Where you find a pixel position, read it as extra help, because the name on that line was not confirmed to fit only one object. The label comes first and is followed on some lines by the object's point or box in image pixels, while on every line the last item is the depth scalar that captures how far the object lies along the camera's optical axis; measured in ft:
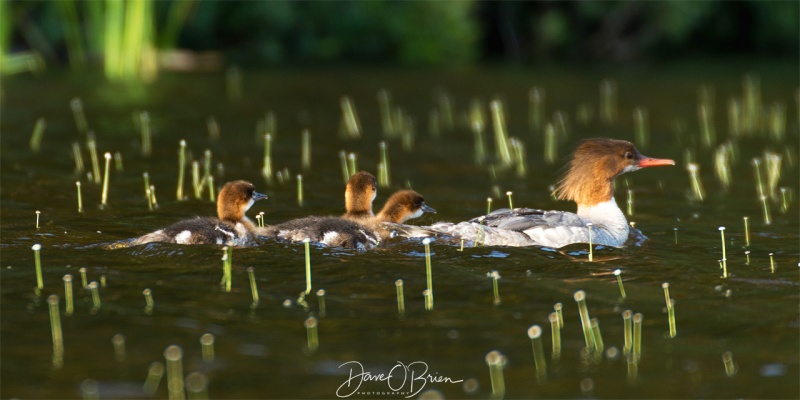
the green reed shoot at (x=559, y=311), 48.20
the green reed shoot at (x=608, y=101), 137.49
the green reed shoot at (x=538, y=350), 42.68
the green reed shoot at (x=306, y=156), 95.50
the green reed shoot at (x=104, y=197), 74.39
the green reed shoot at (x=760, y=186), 82.27
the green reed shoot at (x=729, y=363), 43.15
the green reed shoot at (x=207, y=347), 43.12
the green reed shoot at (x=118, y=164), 89.53
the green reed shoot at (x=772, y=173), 83.92
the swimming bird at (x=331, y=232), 59.67
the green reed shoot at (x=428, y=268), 52.48
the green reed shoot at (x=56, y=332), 42.50
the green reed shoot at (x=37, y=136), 99.40
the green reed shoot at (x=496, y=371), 40.65
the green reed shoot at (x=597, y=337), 45.22
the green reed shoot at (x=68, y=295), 47.92
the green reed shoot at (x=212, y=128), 110.68
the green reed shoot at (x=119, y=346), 42.86
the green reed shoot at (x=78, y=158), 88.69
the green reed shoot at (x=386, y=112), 119.57
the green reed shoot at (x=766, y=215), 74.28
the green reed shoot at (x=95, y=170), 80.27
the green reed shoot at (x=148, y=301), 48.65
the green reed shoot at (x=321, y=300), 49.17
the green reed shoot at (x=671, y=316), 47.54
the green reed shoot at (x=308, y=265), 51.49
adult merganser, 62.08
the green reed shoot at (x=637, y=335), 45.08
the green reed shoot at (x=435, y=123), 120.57
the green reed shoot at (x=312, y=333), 44.87
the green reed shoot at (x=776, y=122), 118.62
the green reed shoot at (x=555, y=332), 44.70
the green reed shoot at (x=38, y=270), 51.55
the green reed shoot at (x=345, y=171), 89.43
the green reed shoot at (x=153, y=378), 39.65
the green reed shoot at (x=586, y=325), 45.68
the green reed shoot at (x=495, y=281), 51.72
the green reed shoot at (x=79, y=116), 111.75
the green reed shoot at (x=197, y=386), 39.34
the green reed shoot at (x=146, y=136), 99.06
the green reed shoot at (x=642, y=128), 117.29
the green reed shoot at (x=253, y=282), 50.85
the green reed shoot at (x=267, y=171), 88.03
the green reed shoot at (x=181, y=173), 77.05
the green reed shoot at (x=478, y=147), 101.93
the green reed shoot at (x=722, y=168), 90.38
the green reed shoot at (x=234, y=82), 146.92
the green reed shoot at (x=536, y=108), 129.39
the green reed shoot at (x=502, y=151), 97.25
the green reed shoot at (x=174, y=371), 39.40
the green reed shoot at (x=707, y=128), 116.34
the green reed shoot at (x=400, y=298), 49.80
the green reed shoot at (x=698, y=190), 82.88
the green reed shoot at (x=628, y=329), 45.44
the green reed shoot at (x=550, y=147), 103.84
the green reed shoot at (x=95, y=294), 48.88
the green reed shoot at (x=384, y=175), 88.36
